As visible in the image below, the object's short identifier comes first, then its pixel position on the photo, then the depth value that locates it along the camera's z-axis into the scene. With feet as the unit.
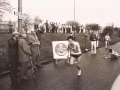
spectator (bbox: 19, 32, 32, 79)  27.22
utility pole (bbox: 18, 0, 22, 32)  31.98
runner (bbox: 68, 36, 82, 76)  31.01
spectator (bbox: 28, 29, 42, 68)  36.06
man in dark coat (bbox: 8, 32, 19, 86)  26.96
